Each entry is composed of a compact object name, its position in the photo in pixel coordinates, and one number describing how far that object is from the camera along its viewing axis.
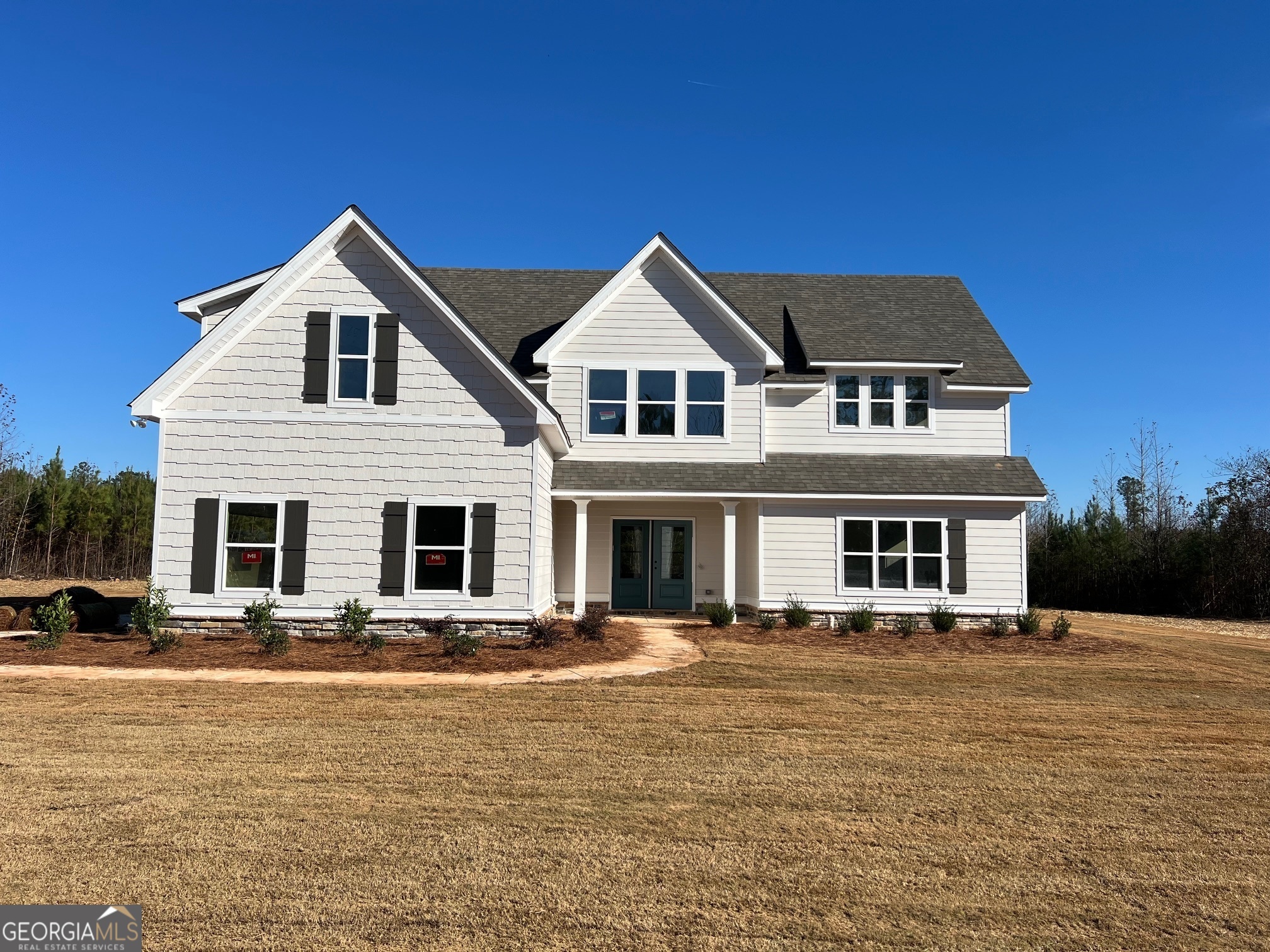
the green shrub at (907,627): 15.93
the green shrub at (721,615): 16.36
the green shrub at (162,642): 12.23
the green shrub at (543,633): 13.00
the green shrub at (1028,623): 16.52
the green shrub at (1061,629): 16.02
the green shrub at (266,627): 12.23
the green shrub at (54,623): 12.36
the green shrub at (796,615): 16.83
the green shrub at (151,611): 13.02
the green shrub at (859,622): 16.39
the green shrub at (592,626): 13.48
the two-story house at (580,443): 13.91
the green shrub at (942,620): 16.56
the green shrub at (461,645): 12.17
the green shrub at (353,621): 13.20
